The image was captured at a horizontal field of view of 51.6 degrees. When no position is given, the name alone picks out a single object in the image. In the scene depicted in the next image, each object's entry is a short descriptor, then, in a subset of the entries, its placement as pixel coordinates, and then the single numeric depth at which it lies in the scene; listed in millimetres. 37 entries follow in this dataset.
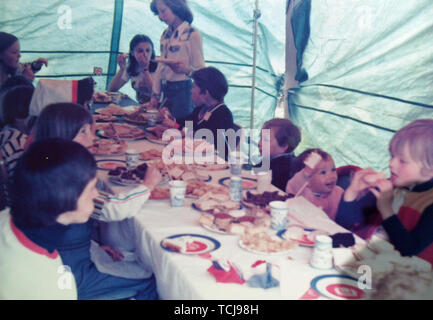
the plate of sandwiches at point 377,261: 1276
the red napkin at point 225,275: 1322
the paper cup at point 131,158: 2518
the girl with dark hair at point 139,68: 4535
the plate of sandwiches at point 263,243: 1508
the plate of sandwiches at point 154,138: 3236
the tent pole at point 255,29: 4280
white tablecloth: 1289
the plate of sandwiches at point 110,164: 2531
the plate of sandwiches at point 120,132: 3332
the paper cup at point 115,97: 4934
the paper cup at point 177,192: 1960
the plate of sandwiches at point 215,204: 1888
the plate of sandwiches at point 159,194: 2051
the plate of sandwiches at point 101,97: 4930
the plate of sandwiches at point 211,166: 2605
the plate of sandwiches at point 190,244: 1517
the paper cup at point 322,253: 1417
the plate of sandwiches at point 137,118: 3879
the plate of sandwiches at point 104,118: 3950
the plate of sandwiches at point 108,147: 2857
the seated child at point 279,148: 2783
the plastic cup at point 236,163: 2391
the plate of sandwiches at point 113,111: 4221
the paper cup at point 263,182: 2137
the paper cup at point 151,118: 3735
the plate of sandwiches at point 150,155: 2736
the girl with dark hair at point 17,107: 3113
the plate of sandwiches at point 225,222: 1671
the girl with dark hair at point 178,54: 4059
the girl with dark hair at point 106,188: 1886
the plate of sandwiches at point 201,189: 2092
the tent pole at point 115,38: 6039
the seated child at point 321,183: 2322
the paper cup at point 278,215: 1718
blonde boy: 1653
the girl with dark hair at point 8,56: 3873
